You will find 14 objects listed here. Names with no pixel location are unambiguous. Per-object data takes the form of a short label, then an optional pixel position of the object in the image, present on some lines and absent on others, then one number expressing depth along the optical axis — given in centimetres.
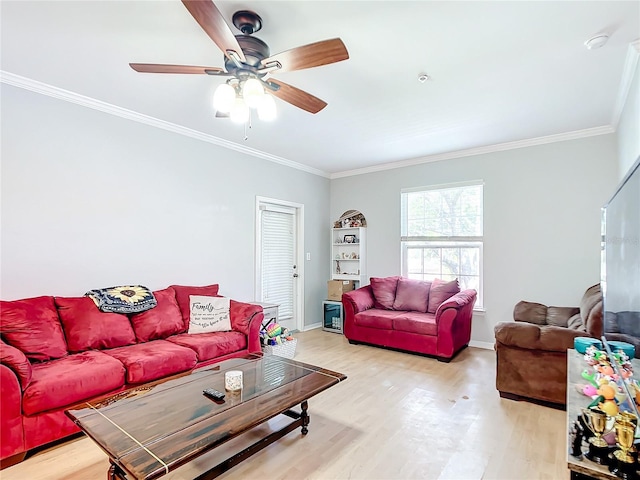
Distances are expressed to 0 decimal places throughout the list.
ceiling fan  178
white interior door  504
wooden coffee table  147
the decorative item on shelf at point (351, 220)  585
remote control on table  199
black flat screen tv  143
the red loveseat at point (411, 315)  403
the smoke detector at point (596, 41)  221
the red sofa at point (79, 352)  211
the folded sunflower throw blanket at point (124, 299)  303
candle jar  210
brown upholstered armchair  276
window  482
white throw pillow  348
